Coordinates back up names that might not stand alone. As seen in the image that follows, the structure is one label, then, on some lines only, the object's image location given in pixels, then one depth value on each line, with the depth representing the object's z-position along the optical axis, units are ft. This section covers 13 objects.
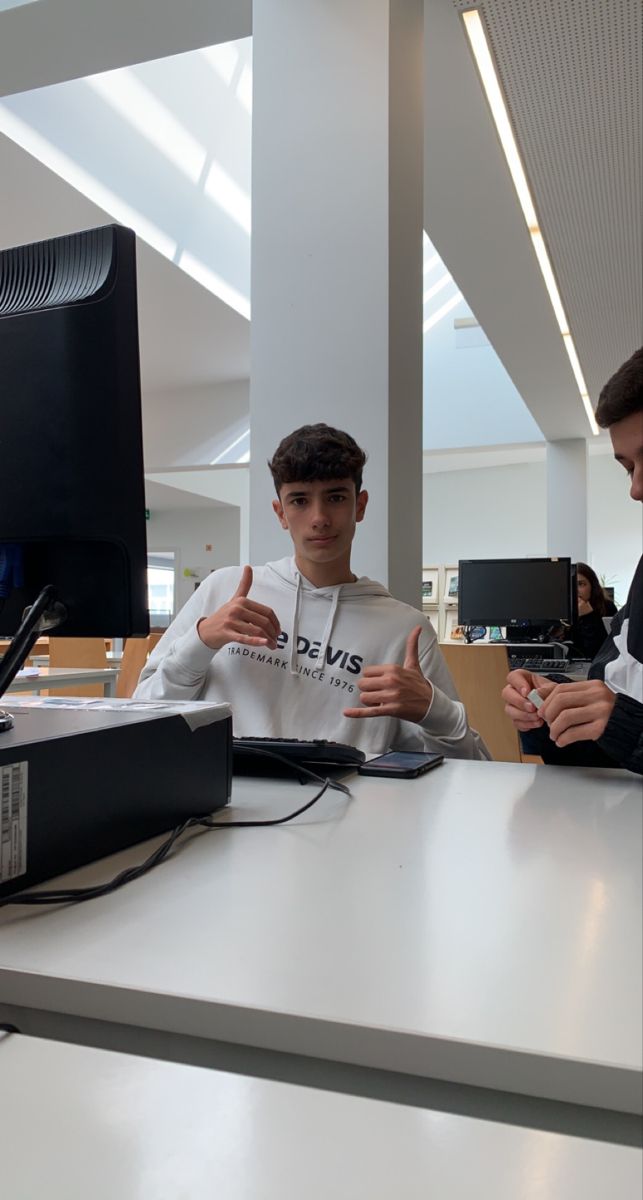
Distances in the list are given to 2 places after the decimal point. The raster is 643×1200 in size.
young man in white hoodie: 4.65
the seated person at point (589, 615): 13.82
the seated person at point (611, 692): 3.32
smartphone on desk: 3.32
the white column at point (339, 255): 6.97
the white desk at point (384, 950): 1.28
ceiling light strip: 9.29
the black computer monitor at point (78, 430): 2.38
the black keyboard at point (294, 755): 3.32
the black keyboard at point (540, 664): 10.46
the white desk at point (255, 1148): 1.07
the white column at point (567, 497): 26.43
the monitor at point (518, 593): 12.19
